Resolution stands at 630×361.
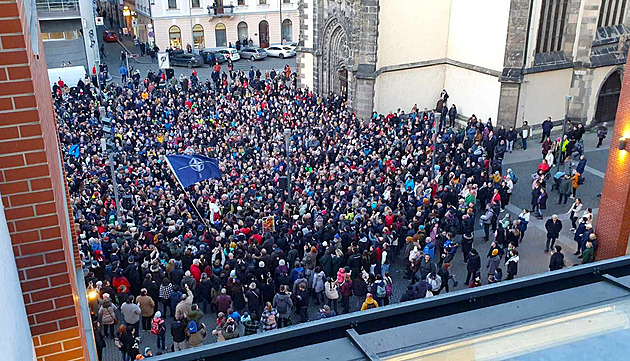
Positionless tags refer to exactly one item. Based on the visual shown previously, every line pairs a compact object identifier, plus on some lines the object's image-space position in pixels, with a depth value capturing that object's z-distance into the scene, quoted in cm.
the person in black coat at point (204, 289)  1332
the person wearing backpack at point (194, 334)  1142
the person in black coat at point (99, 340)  1166
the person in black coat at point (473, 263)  1433
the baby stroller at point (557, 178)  2016
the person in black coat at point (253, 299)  1277
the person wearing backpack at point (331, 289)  1331
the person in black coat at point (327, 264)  1416
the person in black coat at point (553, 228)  1620
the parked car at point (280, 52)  4538
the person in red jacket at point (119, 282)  1303
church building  2591
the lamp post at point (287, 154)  1852
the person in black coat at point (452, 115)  2842
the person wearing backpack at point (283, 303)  1254
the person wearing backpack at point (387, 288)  1313
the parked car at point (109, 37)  5200
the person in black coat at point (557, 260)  1402
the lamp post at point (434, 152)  2053
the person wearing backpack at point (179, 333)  1147
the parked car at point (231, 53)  4316
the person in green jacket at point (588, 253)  1470
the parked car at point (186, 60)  4206
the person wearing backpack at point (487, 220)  1703
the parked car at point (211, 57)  4255
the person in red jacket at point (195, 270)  1368
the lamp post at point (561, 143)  2195
